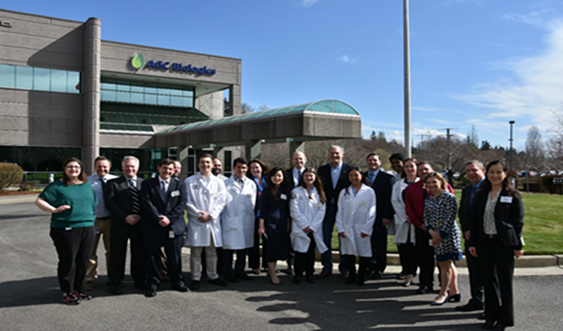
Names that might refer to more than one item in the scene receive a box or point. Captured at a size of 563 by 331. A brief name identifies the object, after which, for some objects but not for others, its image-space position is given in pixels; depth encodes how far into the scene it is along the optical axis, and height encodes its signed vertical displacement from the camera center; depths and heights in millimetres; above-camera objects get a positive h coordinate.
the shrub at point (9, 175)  23562 +193
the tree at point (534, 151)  59388 +5252
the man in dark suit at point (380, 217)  6988 -653
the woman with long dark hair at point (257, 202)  7426 -419
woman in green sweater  5547 -645
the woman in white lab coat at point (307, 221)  6785 -712
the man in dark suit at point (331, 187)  7141 -143
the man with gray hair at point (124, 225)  6137 -720
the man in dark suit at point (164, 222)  6156 -664
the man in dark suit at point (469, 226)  5383 -633
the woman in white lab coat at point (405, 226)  6617 -767
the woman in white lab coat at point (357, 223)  6625 -734
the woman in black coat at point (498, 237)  4719 -691
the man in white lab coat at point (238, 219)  6863 -705
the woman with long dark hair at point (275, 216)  6848 -632
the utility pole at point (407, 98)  12703 +2599
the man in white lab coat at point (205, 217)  6508 -618
